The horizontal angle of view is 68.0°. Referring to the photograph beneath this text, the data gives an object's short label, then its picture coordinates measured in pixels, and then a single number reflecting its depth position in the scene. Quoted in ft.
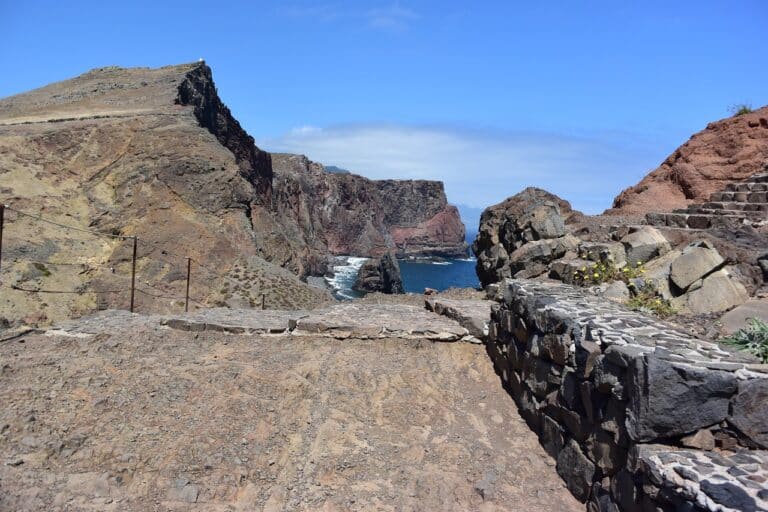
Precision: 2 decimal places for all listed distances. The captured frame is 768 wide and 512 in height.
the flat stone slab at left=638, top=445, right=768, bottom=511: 10.73
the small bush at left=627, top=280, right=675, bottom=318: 23.56
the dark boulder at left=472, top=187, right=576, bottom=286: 47.44
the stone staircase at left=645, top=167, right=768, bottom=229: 34.06
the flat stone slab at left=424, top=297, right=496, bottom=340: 29.25
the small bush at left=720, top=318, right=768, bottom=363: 15.71
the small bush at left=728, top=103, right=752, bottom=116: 55.36
